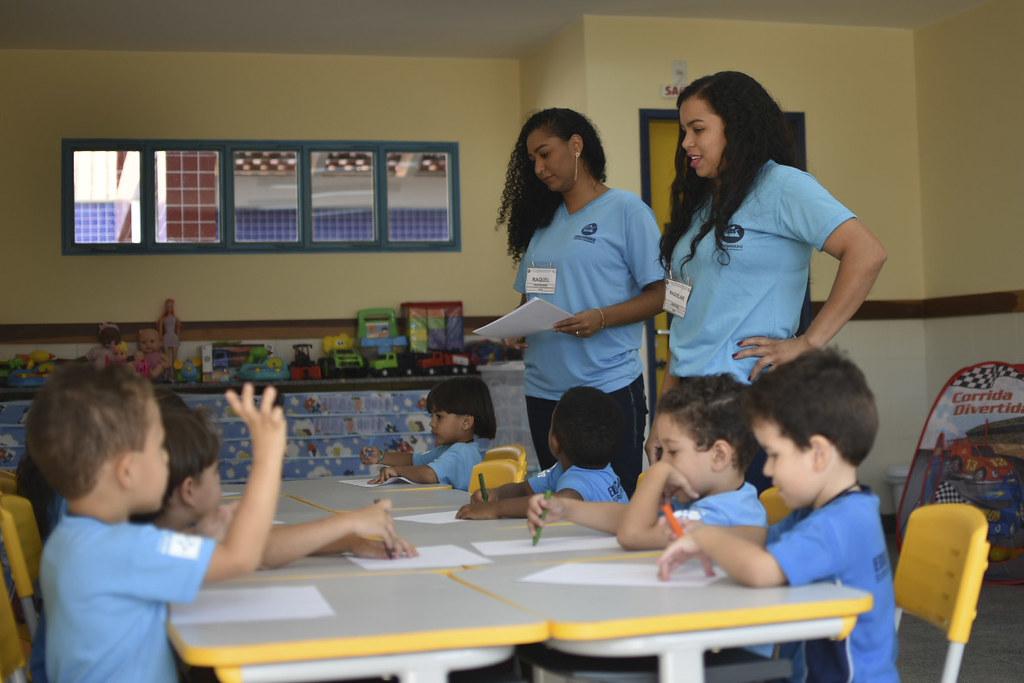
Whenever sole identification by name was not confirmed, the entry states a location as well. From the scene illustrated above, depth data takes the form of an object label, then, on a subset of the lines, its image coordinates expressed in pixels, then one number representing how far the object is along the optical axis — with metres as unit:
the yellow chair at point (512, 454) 4.00
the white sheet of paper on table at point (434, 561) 2.06
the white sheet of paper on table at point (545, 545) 2.19
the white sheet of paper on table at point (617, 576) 1.80
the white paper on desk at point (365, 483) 3.75
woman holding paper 3.45
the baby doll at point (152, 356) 6.89
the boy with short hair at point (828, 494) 1.79
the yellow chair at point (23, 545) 2.24
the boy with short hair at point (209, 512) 2.03
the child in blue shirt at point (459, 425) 4.01
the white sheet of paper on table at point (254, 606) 1.63
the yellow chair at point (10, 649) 2.10
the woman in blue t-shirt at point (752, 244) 2.55
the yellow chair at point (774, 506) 2.50
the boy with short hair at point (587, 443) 2.89
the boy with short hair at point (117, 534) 1.65
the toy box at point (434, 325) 7.34
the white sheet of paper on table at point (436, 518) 2.71
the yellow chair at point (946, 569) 1.88
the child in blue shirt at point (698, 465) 2.22
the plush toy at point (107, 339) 6.98
